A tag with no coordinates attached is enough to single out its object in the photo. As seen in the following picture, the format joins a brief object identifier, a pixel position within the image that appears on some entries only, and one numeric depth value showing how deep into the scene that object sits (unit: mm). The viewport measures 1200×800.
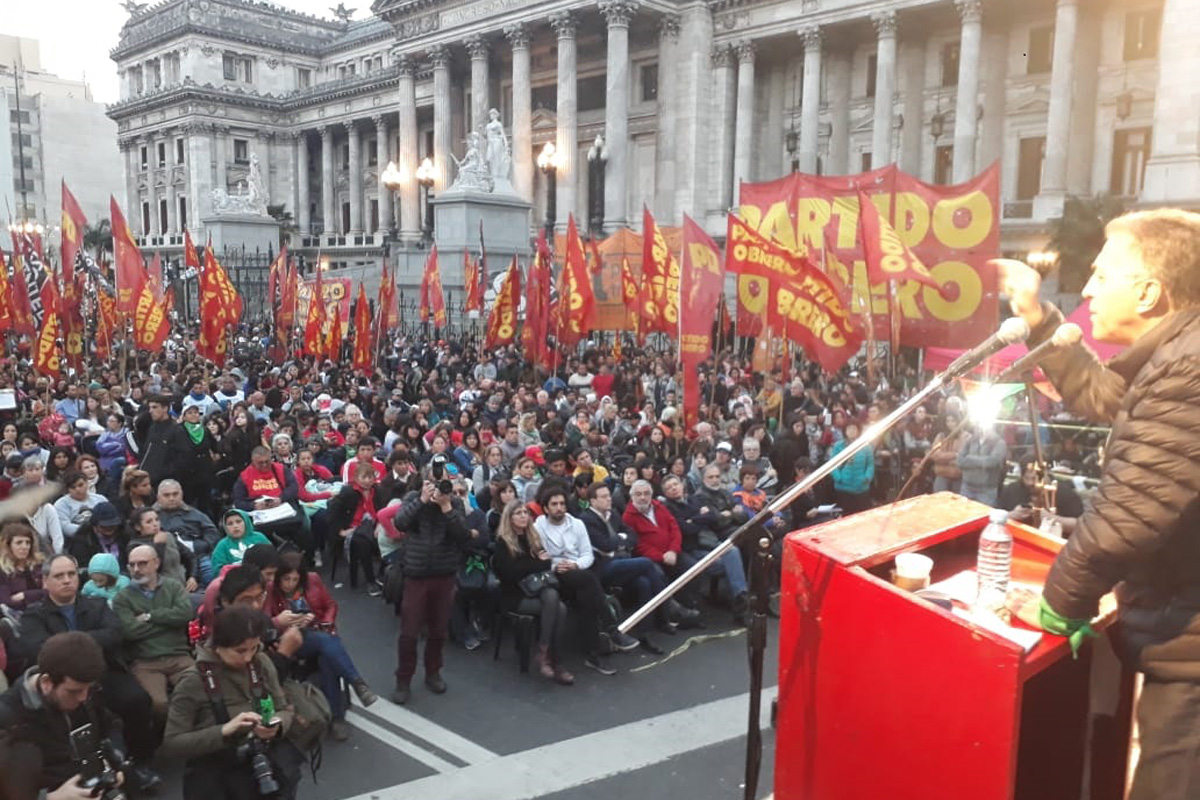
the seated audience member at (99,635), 5578
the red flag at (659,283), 15375
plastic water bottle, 2797
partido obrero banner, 11133
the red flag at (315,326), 20188
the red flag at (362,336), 18997
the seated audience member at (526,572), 7500
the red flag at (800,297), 11633
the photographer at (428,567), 6992
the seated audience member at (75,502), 8219
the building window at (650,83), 45844
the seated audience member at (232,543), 7422
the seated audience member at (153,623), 5957
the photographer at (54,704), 3732
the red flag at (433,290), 23281
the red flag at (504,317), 18531
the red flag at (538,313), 18016
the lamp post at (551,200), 47884
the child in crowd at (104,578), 6219
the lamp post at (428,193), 35719
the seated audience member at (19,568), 6148
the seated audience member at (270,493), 9430
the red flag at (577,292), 17734
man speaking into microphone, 2154
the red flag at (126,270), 16922
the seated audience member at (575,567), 7758
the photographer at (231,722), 4094
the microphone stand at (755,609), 3416
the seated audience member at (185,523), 7934
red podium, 2396
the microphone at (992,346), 2828
